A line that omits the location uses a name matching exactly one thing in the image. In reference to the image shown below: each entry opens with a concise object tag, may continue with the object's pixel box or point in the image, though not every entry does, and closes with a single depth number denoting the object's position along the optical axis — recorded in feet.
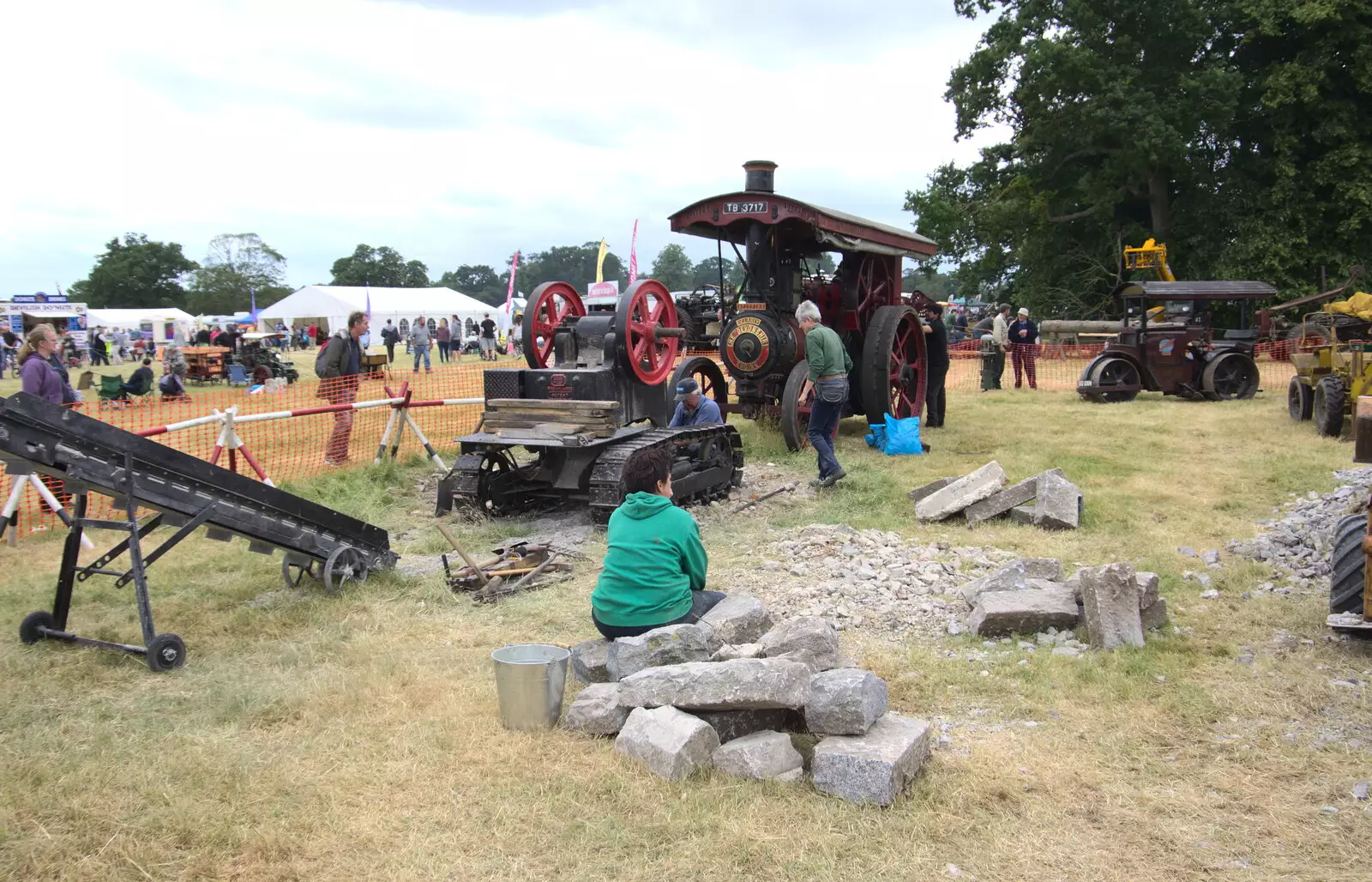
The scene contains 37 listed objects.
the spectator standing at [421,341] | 85.47
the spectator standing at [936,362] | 43.78
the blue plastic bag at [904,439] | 37.63
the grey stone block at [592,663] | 15.02
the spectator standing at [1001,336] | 61.93
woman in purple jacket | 25.63
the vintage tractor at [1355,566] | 15.53
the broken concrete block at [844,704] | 12.23
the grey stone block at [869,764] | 11.64
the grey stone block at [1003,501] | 25.82
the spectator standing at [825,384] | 31.12
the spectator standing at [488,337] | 106.63
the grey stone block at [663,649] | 13.99
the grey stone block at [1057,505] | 25.13
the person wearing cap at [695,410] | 30.40
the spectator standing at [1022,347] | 61.62
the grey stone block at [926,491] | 28.96
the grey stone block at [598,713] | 13.42
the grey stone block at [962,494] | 26.03
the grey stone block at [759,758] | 12.21
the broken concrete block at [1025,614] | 17.33
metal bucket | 13.65
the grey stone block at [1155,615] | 17.53
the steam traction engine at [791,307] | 36.58
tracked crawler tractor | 26.43
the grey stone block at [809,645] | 14.55
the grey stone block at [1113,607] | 16.65
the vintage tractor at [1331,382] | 36.35
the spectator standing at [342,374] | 33.83
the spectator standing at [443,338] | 106.32
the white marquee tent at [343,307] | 130.93
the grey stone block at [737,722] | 13.10
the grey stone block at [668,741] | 12.21
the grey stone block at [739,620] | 15.59
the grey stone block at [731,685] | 12.36
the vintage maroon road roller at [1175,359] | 52.95
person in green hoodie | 15.10
